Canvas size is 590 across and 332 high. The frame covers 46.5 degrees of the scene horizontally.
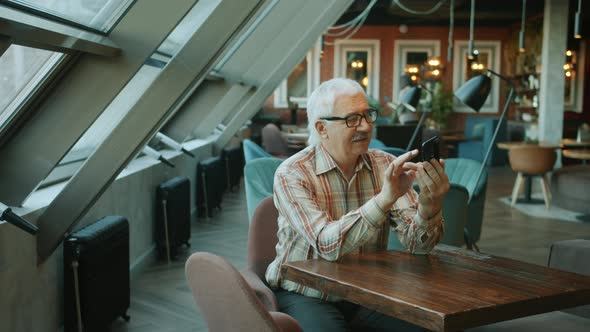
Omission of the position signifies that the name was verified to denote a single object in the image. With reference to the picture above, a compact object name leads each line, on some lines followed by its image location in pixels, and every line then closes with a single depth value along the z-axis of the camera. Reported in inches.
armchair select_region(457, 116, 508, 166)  514.8
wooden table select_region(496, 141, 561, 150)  355.3
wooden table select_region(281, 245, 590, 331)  66.7
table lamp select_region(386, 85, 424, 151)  262.1
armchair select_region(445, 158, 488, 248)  196.5
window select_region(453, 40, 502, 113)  679.7
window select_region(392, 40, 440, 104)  685.9
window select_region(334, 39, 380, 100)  685.9
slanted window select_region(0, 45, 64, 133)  116.9
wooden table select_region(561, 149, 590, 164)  339.4
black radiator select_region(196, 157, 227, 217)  300.8
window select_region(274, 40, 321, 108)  679.1
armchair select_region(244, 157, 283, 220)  175.9
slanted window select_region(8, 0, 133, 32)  110.2
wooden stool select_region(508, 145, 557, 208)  335.0
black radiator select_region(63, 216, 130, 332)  134.0
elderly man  85.0
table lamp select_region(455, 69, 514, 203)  171.3
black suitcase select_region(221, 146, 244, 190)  367.2
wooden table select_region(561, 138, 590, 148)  384.9
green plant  659.4
